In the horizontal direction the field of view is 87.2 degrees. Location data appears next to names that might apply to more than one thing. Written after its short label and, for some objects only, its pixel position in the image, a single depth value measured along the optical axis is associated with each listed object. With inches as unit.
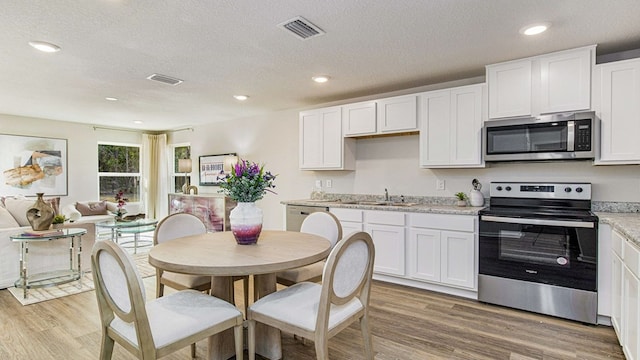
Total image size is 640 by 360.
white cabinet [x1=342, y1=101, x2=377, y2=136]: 155.7
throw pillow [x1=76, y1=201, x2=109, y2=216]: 239.3
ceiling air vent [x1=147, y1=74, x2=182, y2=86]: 138.6
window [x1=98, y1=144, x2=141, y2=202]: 274.8
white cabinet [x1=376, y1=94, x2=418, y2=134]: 144.3
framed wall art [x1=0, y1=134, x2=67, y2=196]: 222.8
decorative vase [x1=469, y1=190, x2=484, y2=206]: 135.0
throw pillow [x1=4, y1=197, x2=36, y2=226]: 159.9
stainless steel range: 103.6
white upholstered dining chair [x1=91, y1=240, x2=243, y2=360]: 58.7
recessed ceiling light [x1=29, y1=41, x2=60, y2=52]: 102.4
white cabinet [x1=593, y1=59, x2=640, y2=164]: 102.3
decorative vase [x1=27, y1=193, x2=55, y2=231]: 143.0
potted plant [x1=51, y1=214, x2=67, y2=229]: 155.9
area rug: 128.5
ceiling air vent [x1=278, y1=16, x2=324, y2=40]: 90.6
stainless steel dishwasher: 166.5
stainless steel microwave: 107.7
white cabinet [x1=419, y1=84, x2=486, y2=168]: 129.2
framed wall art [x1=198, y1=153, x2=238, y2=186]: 239.4
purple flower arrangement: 88.2
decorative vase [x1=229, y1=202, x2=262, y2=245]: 87.0
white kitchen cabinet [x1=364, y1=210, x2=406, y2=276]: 139.7
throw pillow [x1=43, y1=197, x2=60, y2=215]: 196.2
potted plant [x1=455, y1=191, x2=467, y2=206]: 139.1
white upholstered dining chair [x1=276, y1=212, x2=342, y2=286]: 95.9
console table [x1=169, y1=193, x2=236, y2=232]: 232.7
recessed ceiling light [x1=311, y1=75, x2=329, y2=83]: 139.6
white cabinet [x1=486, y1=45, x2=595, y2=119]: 108.5
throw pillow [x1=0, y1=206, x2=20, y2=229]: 148.1
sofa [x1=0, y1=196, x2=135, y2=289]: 141.5
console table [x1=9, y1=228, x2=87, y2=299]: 135.4
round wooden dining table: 67.4
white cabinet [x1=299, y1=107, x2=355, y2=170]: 168.4
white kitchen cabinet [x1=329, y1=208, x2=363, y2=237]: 150.8
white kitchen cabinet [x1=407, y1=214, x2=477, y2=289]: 124.2
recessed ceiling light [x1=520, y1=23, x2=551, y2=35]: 92.9
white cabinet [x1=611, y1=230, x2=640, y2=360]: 69.4
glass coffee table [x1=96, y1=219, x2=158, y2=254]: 186.1
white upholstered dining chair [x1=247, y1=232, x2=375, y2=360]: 64.2
